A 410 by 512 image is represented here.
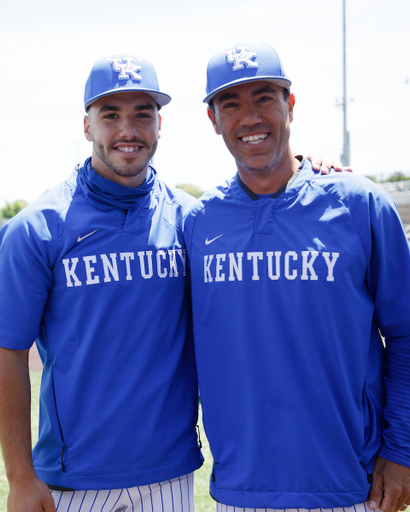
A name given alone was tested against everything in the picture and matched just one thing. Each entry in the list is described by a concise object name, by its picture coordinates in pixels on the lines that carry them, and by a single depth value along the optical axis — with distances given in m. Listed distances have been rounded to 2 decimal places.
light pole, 22.86
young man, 2.32
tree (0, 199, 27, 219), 57.91
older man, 2.11
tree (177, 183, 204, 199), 68.40
